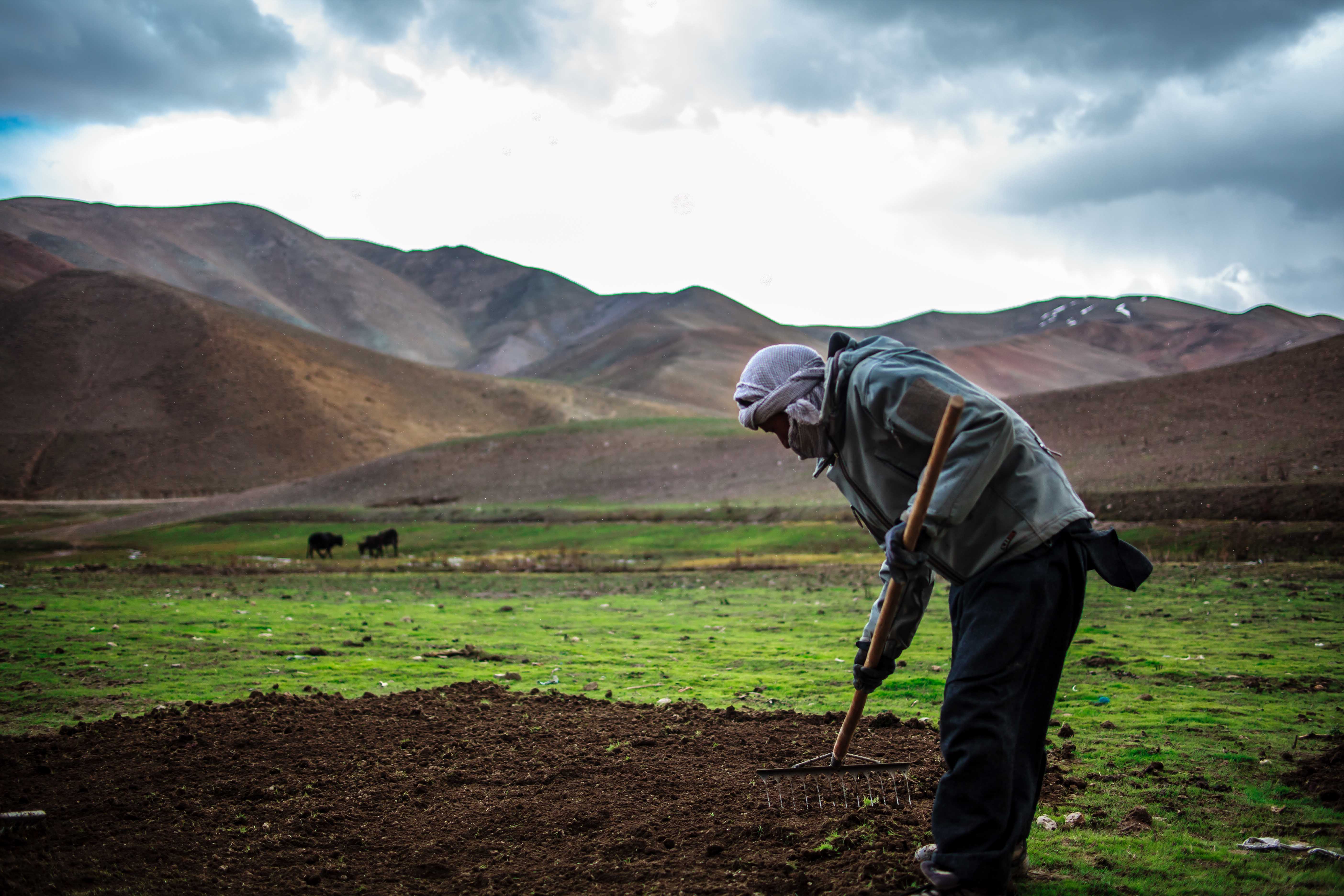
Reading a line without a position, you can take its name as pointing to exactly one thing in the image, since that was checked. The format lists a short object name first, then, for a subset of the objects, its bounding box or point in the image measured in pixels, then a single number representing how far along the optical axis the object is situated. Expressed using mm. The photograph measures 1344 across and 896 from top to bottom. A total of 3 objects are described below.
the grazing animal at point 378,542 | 35469
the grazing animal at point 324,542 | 35938
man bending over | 3654
